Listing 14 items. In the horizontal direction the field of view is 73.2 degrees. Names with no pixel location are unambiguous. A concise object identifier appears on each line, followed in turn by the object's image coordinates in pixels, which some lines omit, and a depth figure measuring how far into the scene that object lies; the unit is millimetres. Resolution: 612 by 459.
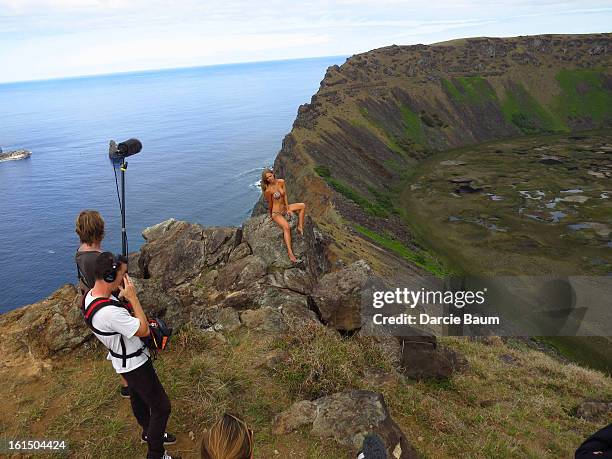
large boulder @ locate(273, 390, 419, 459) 6977
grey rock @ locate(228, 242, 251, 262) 14350
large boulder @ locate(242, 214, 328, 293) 13500
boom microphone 7605
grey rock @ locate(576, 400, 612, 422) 12562
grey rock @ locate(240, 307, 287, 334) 11125
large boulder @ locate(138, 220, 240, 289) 13984
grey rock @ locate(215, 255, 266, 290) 13258
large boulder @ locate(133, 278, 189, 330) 10641
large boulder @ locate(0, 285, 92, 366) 9695
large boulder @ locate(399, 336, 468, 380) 12148
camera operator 5242
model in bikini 13830
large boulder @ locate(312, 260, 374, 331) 12172
